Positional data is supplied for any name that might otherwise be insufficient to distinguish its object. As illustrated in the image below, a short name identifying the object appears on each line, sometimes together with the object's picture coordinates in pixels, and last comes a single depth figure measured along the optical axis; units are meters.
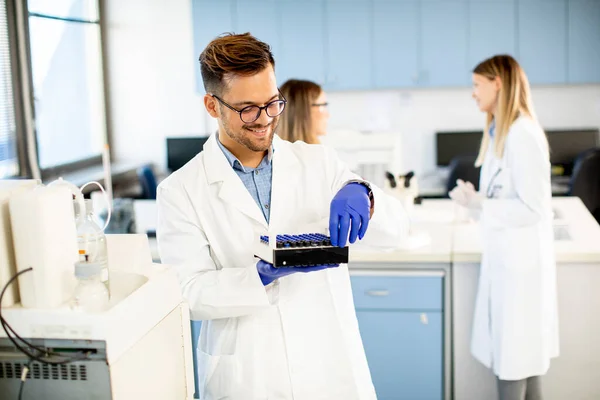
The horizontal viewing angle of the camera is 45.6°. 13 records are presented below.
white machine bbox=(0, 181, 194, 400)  1.03
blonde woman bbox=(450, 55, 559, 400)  2.54
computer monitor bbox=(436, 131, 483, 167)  5.43
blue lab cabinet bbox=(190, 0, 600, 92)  5.11
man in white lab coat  1.57
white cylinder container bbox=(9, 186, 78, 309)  1.06
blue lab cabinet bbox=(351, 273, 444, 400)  2.81
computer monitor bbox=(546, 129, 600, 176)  5.32
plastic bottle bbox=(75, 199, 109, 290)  1.18
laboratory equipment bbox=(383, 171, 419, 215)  3.08
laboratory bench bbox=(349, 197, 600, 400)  2.77
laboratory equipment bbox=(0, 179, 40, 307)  1.08
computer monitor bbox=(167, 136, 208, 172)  5.58
